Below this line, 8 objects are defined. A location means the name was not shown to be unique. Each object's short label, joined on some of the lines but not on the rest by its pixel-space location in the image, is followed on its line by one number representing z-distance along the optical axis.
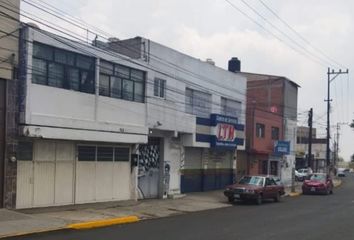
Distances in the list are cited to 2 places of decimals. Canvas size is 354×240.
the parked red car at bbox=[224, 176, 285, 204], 30.83
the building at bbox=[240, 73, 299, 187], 45.78
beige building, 20.97
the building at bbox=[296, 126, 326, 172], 95.02
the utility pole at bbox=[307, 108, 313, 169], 53.59
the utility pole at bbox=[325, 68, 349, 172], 61.97
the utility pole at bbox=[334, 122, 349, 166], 118.81
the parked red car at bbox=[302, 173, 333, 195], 42.97
